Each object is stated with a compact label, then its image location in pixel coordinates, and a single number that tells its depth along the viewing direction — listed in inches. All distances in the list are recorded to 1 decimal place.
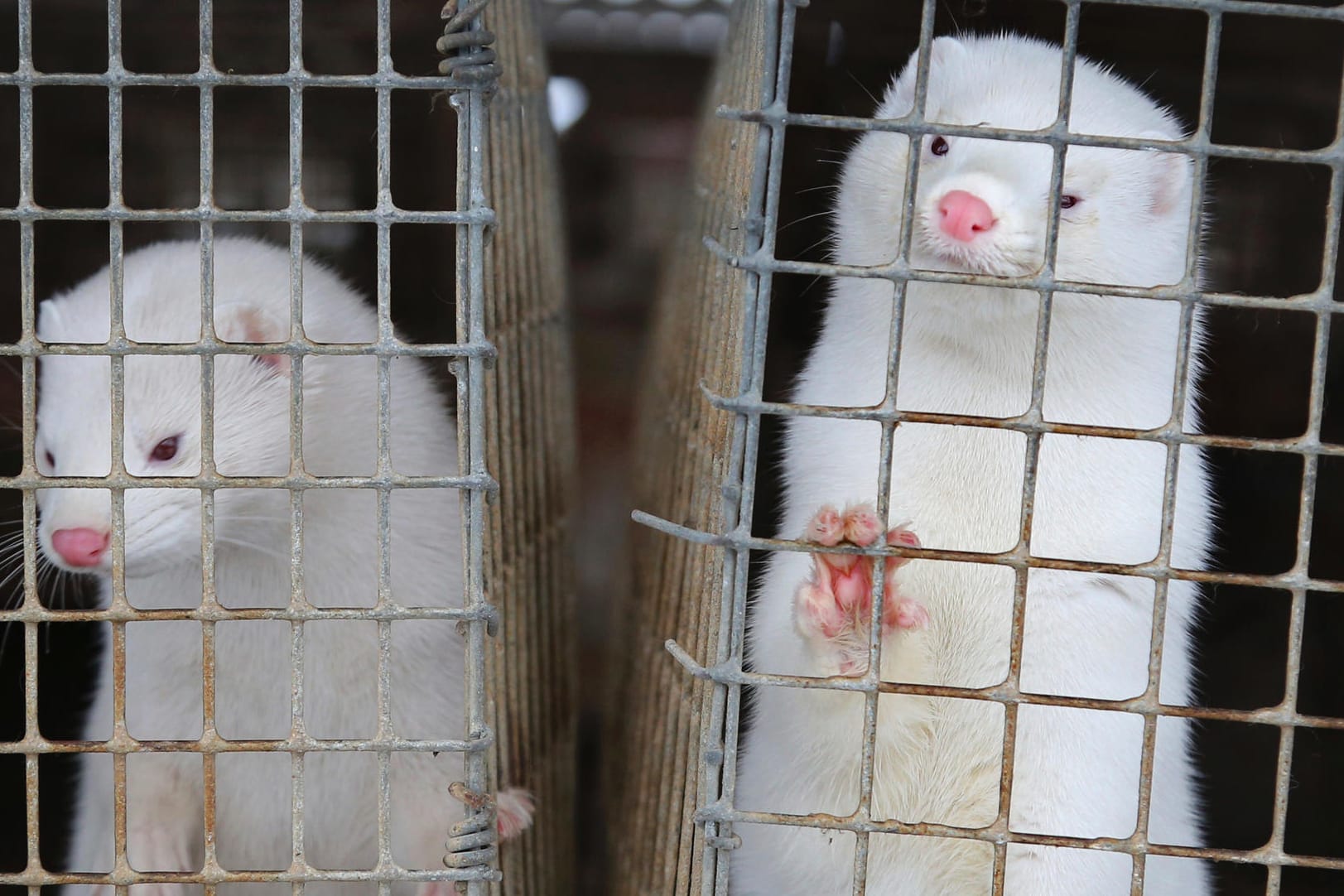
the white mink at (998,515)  35.5
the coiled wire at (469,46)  34.4
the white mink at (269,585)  37.7
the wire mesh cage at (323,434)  34.2
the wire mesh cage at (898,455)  33.5
